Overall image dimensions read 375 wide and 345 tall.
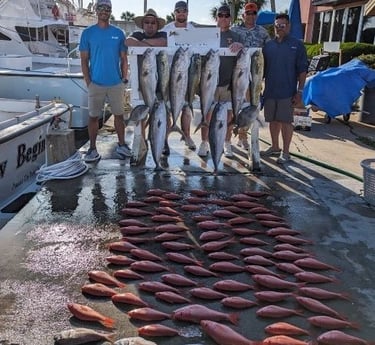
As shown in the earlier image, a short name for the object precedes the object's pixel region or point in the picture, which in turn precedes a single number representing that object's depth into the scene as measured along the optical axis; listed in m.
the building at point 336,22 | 19.61
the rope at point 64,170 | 5.31
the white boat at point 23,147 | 5.90
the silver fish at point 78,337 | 2.52
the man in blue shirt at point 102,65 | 5.67
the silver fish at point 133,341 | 2.46
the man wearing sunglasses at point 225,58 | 5.83
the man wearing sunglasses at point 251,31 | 5.98
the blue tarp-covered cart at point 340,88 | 10.23
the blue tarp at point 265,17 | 11.96
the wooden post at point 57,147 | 5.82
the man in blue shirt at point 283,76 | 5.83
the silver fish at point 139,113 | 5.52
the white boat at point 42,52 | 10.15
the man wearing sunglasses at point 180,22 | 5.75
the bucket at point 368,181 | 4.77
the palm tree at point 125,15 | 72.92
